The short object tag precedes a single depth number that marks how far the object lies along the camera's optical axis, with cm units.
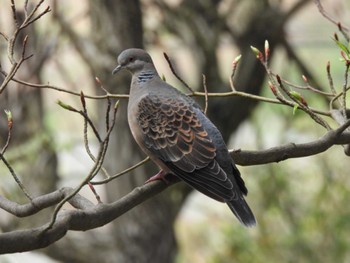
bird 693
